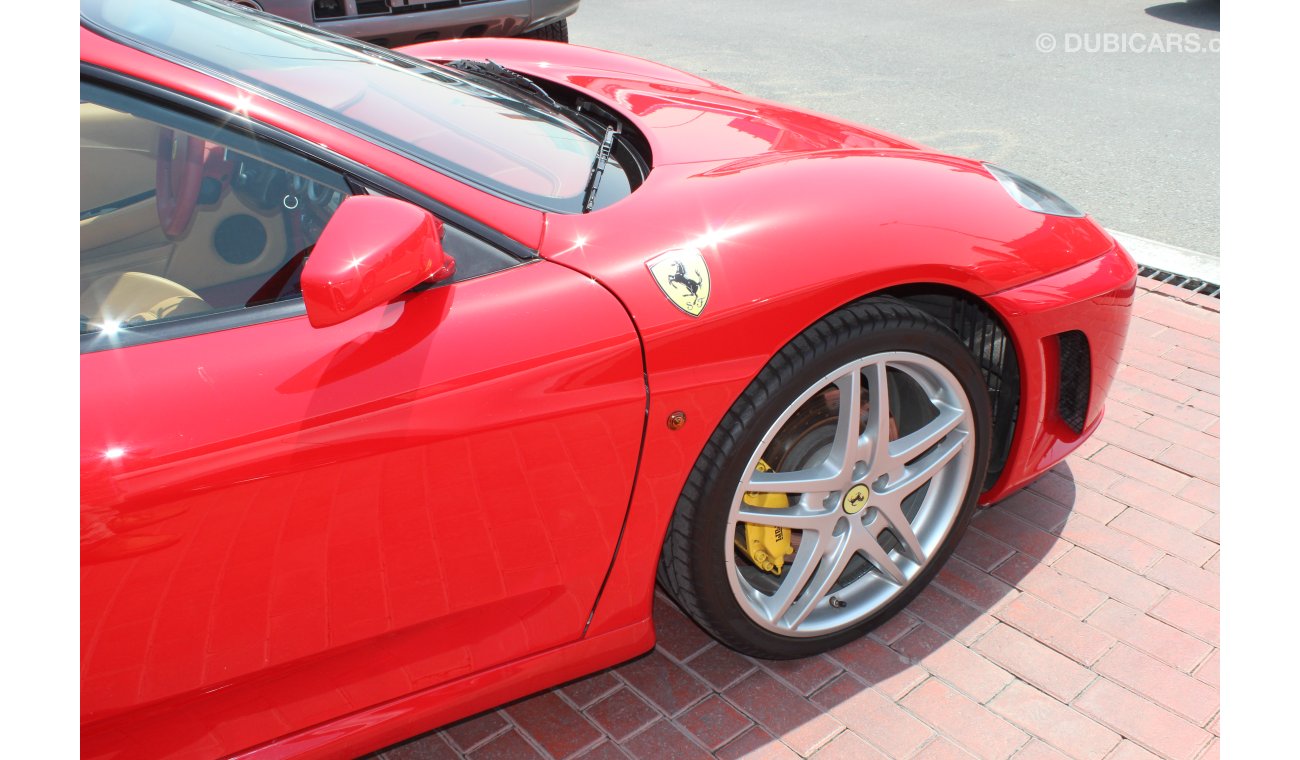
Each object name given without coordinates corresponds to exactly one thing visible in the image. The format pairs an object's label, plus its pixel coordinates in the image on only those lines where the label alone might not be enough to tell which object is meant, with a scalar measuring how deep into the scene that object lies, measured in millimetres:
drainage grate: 4173
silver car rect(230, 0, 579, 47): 5293
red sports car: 1659
